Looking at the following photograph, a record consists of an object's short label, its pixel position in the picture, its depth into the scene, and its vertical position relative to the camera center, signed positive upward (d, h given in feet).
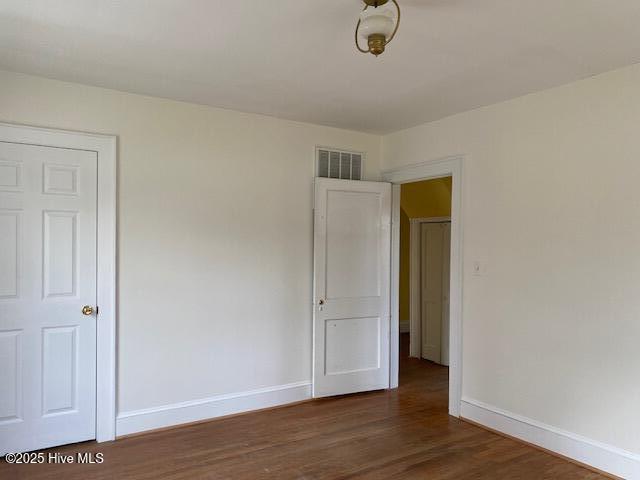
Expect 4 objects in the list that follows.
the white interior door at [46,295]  10.02 -1.30
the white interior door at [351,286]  13.98 -1.41
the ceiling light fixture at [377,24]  6.55 +3.15
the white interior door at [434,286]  18.80 -1.86
